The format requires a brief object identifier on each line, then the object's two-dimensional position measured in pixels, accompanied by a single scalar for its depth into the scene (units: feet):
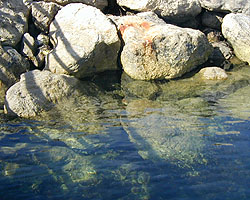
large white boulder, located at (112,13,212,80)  26.30
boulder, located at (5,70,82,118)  20.88
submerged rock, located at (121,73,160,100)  24.70
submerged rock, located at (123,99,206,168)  14.79
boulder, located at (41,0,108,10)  31.87
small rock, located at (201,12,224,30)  35.20
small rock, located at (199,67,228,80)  27.89
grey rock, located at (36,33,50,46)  29.40
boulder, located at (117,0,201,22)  31.99
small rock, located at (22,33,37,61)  27.99
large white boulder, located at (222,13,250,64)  31.40
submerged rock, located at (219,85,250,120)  20.09
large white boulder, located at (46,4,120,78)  25.77
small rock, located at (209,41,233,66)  32.14
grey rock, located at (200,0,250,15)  33.94
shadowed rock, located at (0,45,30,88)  25.34
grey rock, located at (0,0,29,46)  27.45
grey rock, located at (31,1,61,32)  30.01
